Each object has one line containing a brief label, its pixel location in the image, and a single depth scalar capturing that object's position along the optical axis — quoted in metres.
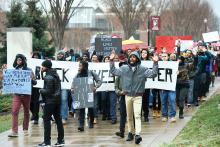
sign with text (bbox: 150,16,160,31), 26.13
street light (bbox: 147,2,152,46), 43.58
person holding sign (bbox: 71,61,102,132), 13.57
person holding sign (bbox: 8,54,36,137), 12.88
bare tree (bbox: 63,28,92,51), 77.75
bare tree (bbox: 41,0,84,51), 27.81
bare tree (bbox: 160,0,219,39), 53.62
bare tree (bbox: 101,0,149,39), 40.31
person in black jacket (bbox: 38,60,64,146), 11.38
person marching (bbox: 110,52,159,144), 11.60
